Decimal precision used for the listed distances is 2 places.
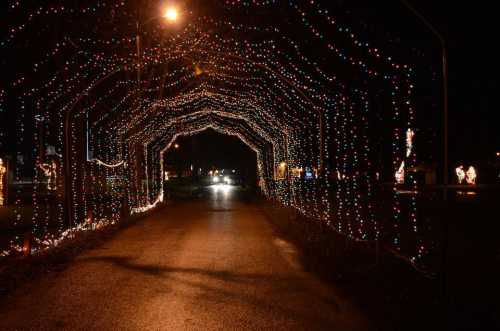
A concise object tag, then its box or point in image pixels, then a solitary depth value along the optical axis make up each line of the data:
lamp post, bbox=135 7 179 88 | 13.66
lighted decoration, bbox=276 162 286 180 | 31.36
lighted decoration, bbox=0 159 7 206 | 28.29
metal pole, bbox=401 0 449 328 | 6.44
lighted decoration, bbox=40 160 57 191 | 35.81
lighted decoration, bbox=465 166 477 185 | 43.75
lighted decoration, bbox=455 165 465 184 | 47.24
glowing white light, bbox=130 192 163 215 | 23.98
